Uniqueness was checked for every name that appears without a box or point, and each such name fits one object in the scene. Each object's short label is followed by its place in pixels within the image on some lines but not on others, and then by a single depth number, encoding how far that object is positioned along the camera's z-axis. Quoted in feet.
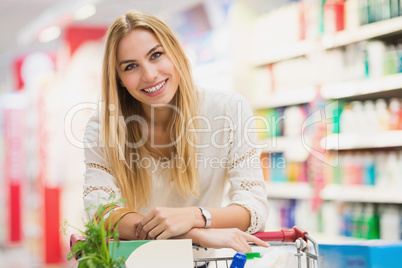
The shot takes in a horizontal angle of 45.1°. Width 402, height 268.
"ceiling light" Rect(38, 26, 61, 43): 21.79
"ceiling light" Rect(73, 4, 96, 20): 18.45
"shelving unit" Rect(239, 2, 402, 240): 11.56
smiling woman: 5.34
